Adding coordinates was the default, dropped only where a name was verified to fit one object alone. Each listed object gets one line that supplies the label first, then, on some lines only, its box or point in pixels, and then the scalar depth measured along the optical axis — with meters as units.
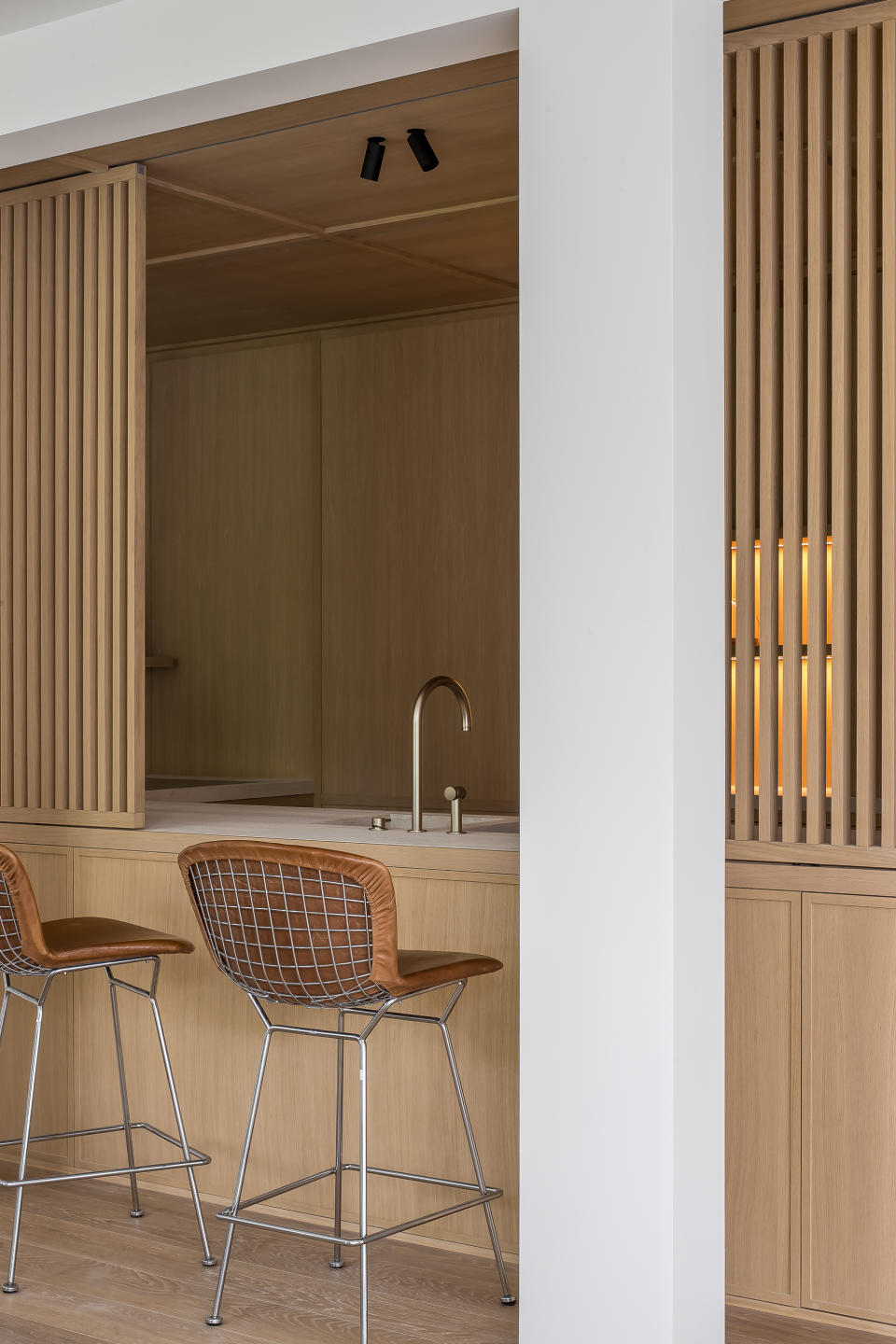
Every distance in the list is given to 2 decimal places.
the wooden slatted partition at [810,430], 3.10
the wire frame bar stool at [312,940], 2.80
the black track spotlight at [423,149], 3.96
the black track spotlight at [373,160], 3.97
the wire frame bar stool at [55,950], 3.25
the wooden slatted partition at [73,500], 4.12
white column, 2.59
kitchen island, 3.41
